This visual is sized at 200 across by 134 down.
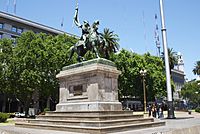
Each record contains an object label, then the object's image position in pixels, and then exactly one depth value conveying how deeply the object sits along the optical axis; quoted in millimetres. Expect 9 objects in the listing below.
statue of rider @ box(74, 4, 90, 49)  17372
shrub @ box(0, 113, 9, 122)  25206
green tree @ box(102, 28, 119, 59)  53450
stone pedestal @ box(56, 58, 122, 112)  14906
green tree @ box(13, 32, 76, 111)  35156
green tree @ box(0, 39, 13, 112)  36625
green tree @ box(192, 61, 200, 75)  73062
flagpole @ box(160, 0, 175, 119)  24742
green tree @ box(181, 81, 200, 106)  94050
